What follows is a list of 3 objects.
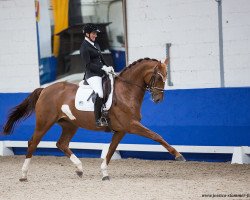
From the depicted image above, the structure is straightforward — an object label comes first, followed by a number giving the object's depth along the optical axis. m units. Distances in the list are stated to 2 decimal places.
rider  19.28
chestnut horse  19.16
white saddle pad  19.81
